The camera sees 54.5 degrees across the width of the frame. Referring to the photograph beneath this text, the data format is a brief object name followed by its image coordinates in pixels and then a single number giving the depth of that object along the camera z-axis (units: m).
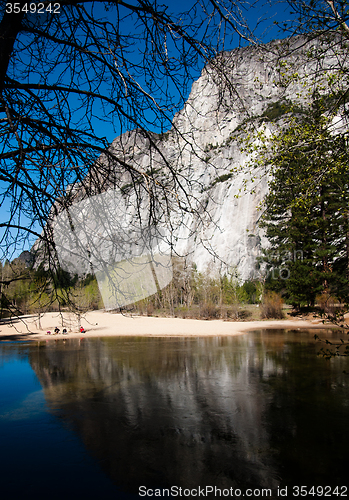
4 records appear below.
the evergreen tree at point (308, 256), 24.98
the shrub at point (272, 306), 28.75
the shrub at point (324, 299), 23.84
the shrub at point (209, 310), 32.62
